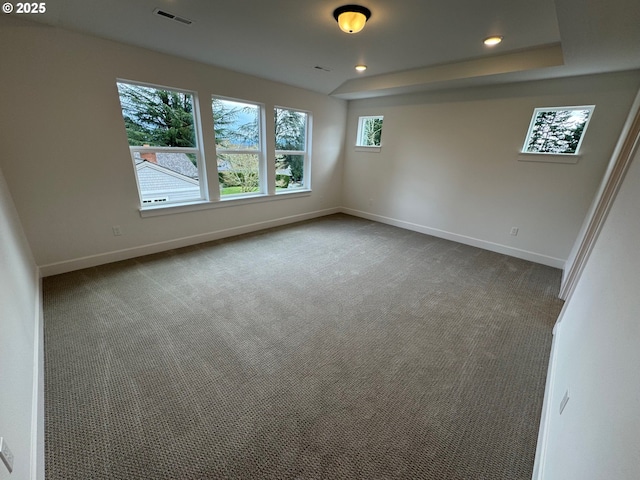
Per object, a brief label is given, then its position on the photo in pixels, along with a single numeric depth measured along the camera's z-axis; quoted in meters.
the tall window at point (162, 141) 2.93
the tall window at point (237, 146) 3.64
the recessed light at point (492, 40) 2.43
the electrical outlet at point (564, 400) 1.22
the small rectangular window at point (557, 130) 3.05
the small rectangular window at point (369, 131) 4.89
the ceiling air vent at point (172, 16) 2.18
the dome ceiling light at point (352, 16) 2.06
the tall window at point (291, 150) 4.38
